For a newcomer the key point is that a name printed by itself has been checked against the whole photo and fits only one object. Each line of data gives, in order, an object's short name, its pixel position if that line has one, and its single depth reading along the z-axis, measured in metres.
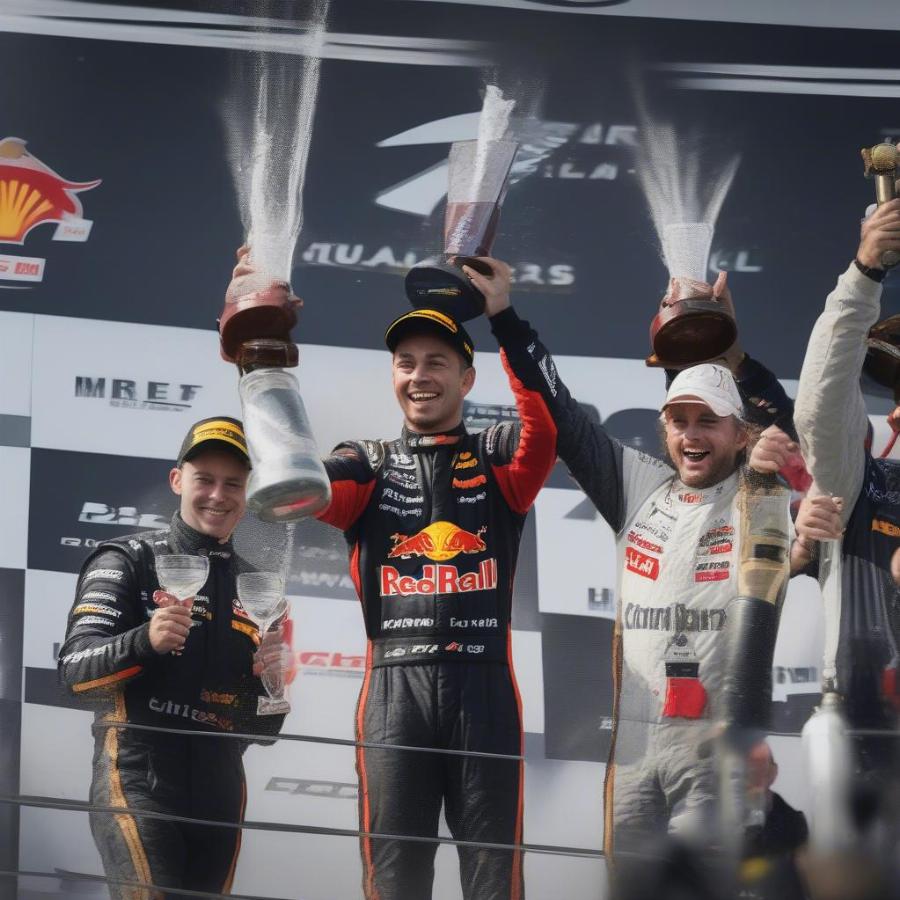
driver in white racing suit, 18.11
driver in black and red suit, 18.14
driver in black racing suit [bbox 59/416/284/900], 18.23
